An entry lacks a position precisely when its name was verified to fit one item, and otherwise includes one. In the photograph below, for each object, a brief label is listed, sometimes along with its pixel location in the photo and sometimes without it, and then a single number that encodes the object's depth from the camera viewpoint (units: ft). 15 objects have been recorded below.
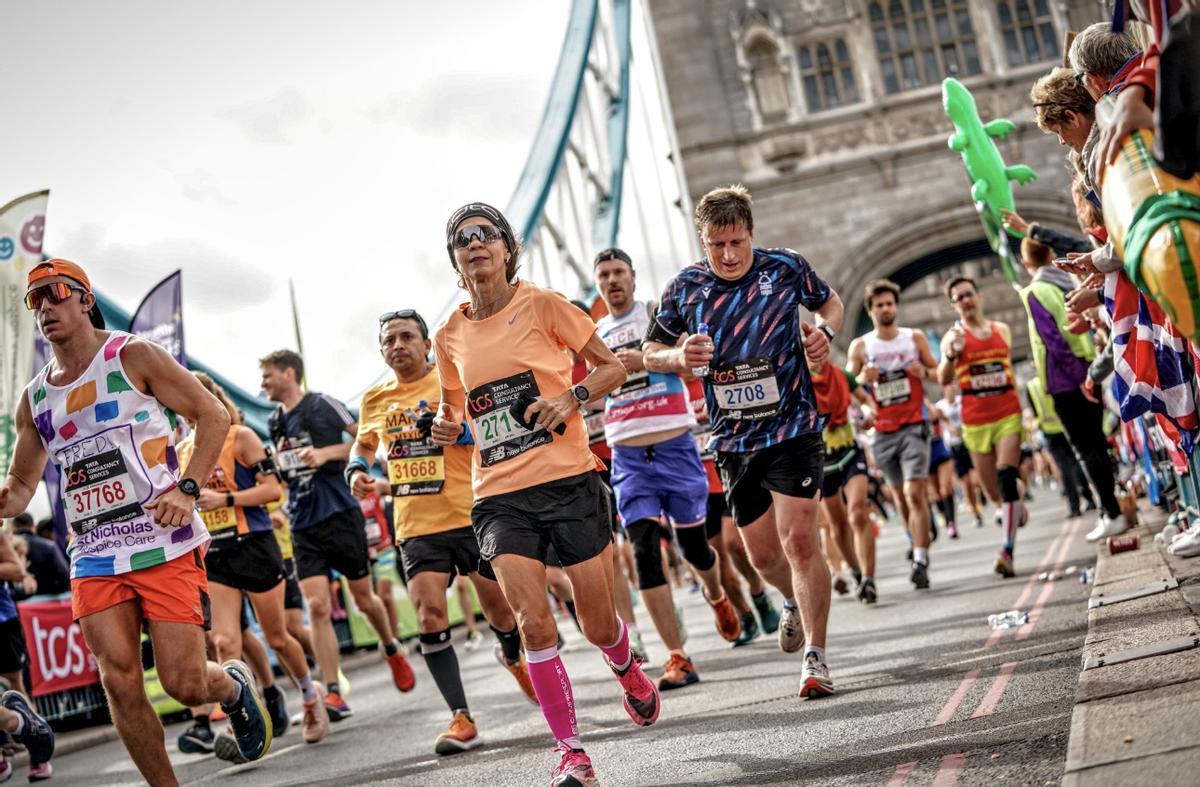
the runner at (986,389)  31.35
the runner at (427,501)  20.30
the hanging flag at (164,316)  48.96
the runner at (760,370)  17.94
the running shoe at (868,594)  29.66
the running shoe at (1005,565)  28.71
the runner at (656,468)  23.52
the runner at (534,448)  14.73
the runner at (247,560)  25.03
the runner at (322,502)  27.04
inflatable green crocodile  27.86
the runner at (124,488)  15.20
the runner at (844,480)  30.35
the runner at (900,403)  30.81
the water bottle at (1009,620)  20.51
